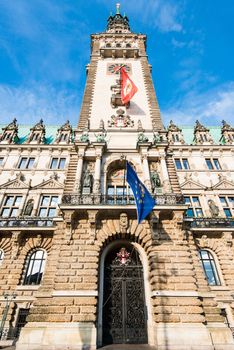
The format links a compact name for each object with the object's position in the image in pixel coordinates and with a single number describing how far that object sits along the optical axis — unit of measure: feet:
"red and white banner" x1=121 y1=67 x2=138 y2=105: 73.08
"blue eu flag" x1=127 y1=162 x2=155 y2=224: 38.62
